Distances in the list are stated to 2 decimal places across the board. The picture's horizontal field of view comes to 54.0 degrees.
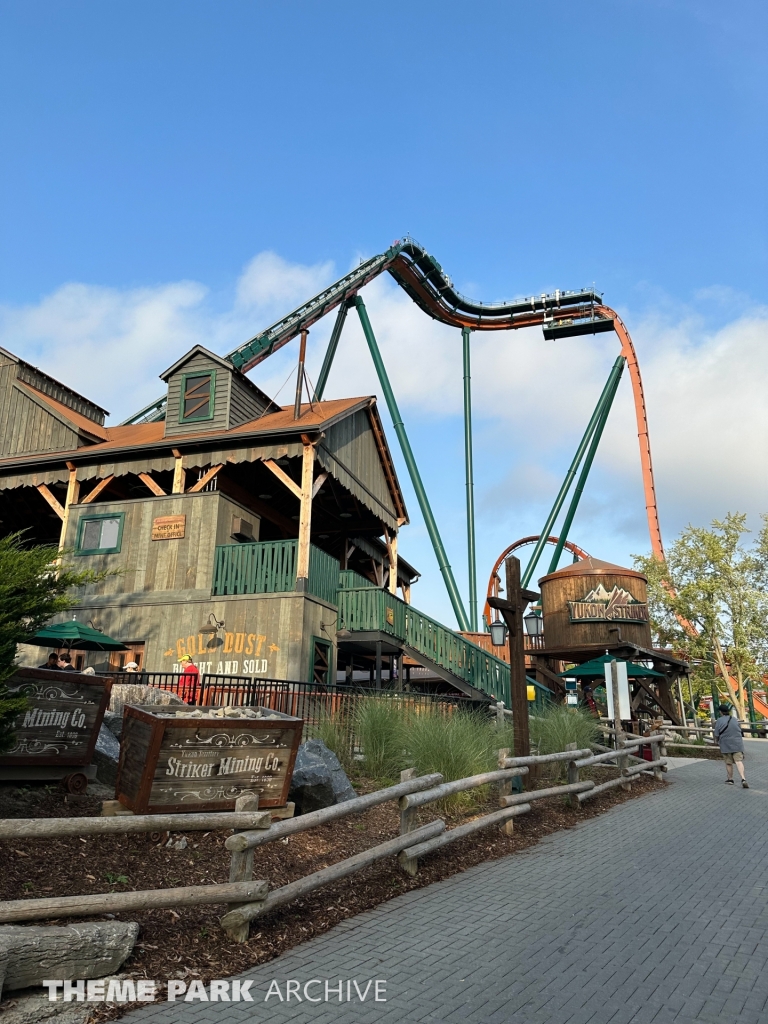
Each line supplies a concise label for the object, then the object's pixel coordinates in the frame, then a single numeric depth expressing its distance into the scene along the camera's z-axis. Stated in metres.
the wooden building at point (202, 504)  16.06
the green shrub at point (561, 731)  13.07
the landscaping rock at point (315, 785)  7.84
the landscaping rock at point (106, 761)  7.70
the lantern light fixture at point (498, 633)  12.18
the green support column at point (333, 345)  33.84
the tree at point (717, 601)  33.78
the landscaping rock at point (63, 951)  3.99
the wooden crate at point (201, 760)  6.28
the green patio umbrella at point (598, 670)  20.24
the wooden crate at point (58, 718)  6.73
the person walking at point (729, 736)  14.52
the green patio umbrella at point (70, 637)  13.42
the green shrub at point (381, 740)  10.16
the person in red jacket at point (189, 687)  11.09
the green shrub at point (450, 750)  9.65
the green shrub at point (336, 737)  10.37
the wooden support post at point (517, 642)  10.85
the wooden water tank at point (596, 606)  25.31
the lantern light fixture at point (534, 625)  13.07
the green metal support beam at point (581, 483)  36.56
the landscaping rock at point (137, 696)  9.47
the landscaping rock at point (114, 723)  8.48
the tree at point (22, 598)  5.19
